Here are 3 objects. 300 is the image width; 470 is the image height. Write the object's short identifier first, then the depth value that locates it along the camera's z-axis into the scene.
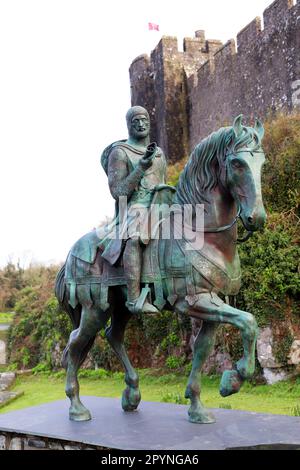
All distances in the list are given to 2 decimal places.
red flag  25.25
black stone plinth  4.38
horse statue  4.39
